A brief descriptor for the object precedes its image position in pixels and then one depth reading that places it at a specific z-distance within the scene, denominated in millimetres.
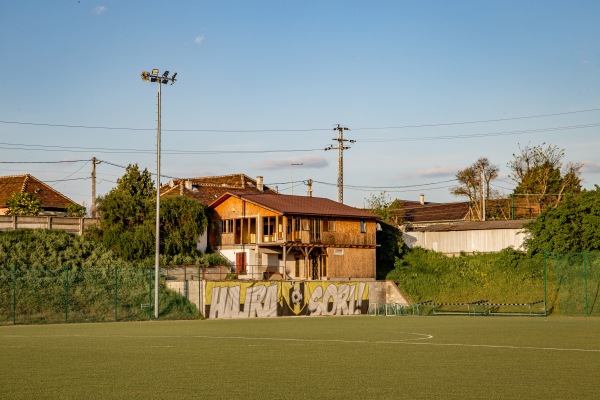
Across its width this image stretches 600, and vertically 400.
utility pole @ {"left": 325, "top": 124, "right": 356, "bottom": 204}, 74562
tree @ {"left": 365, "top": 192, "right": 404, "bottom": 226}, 85138
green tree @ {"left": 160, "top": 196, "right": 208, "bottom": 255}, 67000
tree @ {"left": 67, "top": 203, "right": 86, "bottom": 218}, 77450
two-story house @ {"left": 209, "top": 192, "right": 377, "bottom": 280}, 69000
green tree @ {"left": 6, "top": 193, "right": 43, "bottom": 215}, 72125
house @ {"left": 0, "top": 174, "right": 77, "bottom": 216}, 82188
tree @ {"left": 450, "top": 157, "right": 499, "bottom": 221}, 104875
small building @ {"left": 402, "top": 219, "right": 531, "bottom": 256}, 71125
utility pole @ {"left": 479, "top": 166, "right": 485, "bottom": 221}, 86794
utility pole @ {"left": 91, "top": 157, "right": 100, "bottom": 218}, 76319
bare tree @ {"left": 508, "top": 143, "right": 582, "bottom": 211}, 89812
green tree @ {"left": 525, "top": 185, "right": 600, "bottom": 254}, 58625
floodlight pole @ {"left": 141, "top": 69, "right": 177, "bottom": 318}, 46750
